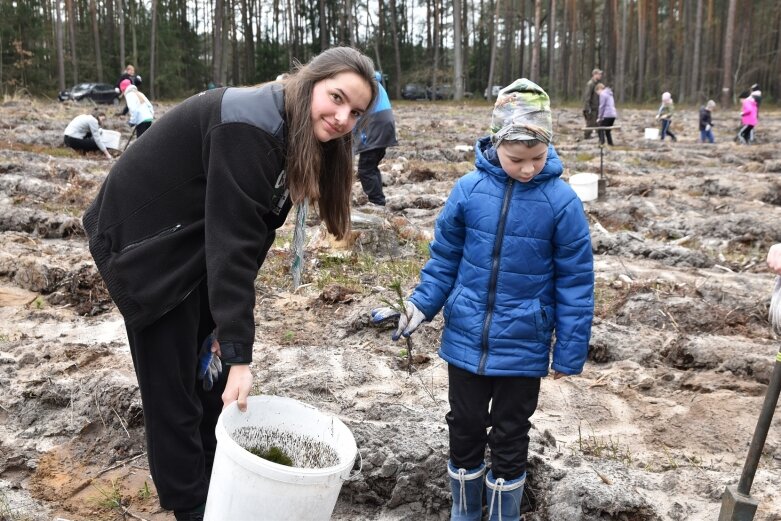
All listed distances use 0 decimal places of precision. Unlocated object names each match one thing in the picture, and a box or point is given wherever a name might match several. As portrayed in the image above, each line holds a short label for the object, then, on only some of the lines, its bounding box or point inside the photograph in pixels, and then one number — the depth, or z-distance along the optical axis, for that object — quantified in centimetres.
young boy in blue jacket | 223
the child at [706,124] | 1527
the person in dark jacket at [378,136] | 683
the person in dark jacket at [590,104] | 1592
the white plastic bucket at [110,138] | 1169
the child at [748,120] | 1486
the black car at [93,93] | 2686
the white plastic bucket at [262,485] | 175
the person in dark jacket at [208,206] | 183
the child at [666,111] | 1545
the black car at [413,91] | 3809
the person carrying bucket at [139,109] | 1041
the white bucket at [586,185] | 848
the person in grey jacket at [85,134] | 1134
